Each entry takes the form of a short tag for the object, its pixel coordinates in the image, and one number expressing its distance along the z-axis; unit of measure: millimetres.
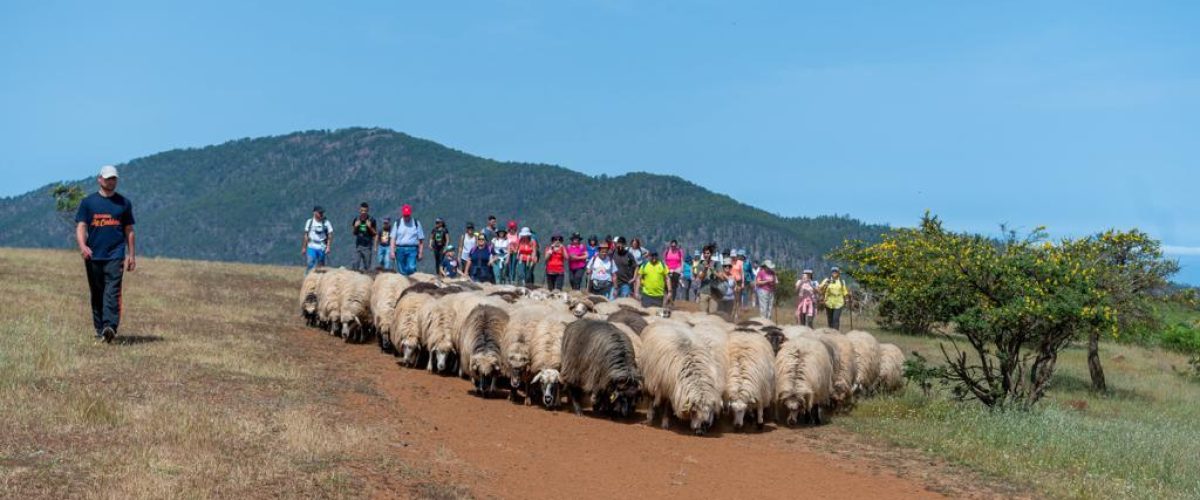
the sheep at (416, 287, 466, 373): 14445
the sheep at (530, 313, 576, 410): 12562
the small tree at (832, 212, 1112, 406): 14680
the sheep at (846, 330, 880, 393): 15578
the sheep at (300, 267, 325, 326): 18547
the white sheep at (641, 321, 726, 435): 11695
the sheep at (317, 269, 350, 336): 17703
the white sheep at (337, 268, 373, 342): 17172
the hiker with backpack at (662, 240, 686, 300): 24594
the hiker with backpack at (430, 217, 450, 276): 24234
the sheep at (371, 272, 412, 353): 16391
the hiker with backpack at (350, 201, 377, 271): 21578
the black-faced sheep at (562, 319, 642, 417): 12133
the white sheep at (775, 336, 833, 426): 12898
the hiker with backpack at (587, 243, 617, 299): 21953
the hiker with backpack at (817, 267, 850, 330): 24438
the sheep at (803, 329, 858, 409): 14039
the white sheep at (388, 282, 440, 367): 15031
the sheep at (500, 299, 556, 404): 12953
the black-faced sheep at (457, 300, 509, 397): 13117
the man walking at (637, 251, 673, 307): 21589
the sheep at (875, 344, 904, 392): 16516
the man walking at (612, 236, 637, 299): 23297
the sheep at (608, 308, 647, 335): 14452
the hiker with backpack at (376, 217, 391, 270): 23297
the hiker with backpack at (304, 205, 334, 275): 20328
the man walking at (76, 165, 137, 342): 13125
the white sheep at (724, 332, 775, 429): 12219
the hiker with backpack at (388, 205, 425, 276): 21078
